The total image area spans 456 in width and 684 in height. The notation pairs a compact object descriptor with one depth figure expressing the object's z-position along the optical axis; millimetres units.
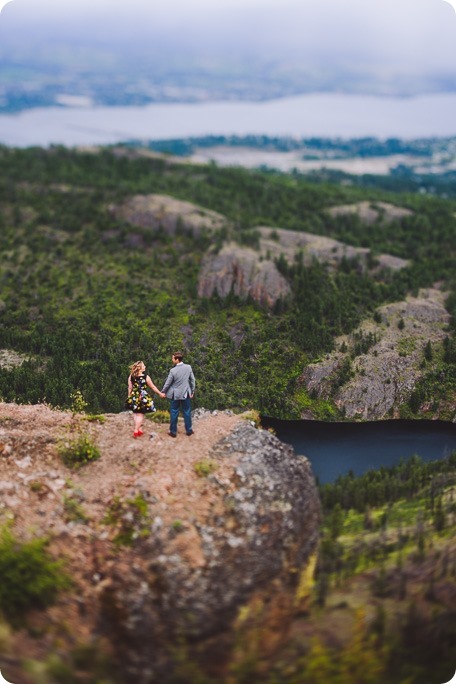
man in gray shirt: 13227
